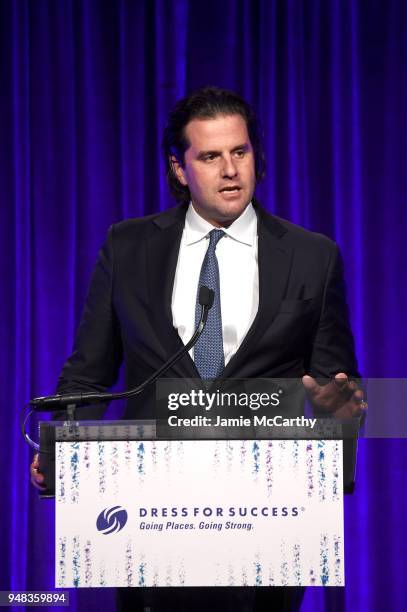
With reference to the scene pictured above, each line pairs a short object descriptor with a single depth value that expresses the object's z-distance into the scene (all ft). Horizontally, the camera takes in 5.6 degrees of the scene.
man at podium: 30.06
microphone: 28.26
